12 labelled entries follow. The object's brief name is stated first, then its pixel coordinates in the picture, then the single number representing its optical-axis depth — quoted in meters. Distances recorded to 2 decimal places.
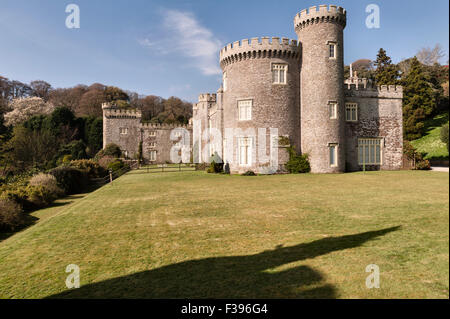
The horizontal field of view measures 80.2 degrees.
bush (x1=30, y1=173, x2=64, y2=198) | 15.64
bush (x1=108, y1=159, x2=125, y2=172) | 31.30
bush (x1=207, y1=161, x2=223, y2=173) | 26.17
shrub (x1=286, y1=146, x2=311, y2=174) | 23.22
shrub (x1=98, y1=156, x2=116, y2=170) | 33.11
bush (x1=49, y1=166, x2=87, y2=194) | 17.80
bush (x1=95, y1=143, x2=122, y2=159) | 43.03
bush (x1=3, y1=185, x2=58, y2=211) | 12.30
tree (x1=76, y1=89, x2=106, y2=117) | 64.97
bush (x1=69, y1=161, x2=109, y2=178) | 24.09
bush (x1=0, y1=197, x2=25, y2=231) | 9.46
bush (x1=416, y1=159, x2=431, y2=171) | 23.70
